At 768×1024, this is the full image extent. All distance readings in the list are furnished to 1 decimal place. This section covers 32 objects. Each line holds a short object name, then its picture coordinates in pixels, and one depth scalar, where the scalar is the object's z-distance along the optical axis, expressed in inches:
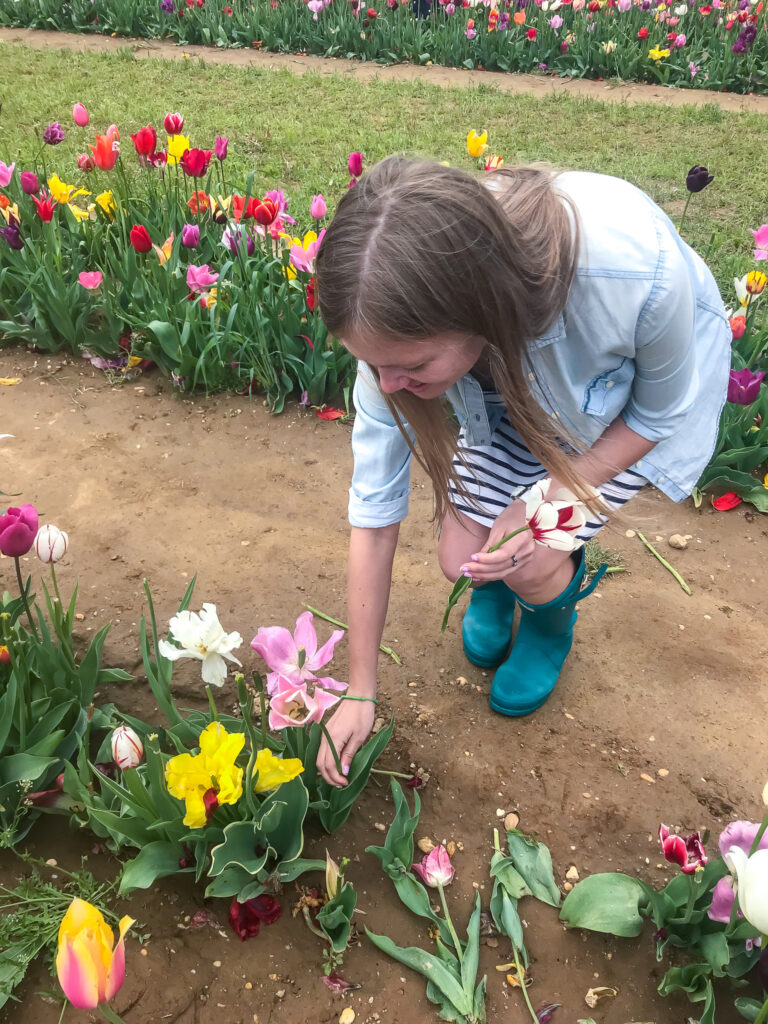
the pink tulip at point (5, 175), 117.6
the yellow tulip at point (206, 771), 46.0
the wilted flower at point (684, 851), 51.5
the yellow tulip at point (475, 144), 114.5
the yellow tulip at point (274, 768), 50.1
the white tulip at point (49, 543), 55.2
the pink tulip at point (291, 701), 46.1
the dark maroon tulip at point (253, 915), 55.2
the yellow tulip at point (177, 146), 111.3
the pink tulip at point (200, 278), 104.1
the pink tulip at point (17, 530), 50.5
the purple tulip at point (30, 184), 107.7
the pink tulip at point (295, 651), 46.8
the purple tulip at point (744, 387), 89.4
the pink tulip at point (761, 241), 102.7
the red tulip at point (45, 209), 107.4
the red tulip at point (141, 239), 101.7
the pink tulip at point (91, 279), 104.9
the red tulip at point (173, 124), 109.9
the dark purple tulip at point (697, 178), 100.4
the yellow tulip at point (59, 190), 116.0
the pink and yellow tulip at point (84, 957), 33.6
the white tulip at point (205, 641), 44.3
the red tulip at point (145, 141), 103.6
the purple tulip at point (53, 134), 117.6
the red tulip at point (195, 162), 103.9
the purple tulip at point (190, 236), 110.3
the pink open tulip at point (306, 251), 101.0
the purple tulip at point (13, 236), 112.7
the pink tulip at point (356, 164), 105.3
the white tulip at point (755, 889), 34.6
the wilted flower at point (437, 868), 57.5
